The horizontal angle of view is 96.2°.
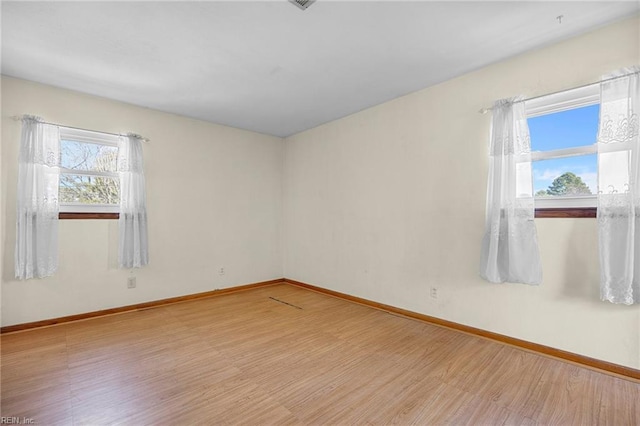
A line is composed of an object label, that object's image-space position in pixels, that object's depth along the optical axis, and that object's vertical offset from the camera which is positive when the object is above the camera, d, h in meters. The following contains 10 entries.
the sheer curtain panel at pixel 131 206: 3.38 +0.00
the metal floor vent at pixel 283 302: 3.68 -1.25
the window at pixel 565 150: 2.23 +0.53
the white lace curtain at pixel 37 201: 2.81 +0.04
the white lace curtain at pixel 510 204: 2.38 +0.08
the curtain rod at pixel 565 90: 1.99 +0.98
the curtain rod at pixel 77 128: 2.86 +0.86
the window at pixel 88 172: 3.18 +0.38
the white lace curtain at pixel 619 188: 1.94 +0.19
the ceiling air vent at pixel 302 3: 1.86 +1.35
